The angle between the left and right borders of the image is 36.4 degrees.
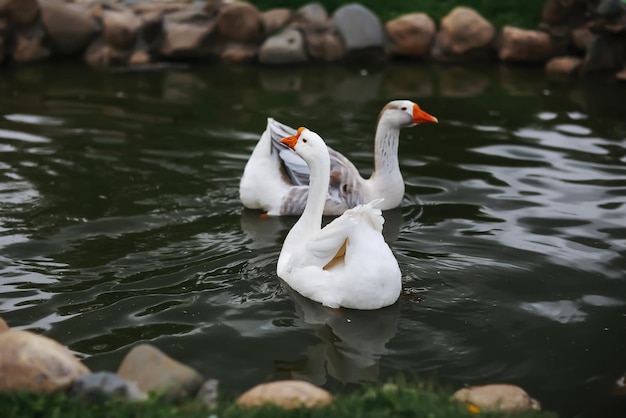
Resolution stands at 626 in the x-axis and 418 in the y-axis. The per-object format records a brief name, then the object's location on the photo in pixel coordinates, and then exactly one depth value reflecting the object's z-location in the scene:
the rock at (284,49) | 13.37
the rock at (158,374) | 4.23
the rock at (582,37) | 13.08
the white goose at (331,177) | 7.65
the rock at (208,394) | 4.18
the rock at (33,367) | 4.17
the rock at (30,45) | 13.16
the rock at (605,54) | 12.58
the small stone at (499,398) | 4.34
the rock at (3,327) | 4.71
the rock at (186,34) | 13.27
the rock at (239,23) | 13.29
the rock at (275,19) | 13.67
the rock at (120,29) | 13.20
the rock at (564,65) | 13.02
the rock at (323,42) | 13.51
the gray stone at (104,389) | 4.08
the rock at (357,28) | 13.62
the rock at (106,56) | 13.29
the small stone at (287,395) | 4.21
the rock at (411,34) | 13.61
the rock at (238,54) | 13.46
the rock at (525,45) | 13.47
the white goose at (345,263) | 5.70
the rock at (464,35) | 13.60
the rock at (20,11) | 12.91
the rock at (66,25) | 13.24
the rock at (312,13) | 13.55
